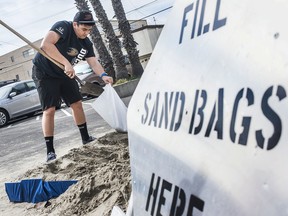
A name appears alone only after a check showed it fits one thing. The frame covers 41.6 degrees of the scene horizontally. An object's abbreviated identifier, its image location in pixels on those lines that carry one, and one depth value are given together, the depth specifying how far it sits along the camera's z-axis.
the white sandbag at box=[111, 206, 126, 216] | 1.83
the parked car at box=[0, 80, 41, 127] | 14.09
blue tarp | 3.34
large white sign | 0.82
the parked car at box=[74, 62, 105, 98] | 15.61
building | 54.53
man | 4.10
